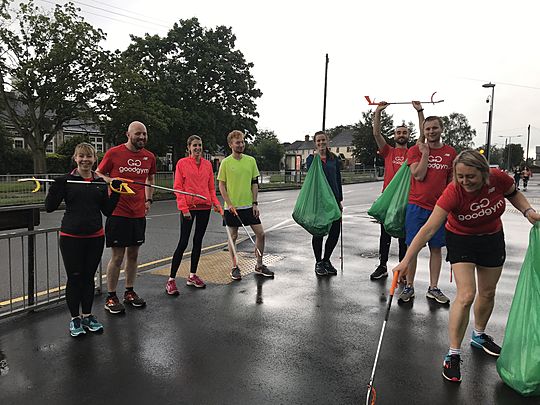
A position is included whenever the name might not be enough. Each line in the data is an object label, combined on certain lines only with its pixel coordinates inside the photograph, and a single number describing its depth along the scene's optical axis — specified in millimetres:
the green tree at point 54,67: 19078
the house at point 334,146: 42575
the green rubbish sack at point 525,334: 2844
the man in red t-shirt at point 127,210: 4273
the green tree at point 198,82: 27781
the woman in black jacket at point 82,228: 3674
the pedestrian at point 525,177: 29734
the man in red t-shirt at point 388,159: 5367
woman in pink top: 4984
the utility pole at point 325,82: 29220
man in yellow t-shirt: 5555
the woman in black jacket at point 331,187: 5934
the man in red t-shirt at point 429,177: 4539
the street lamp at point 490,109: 26066
